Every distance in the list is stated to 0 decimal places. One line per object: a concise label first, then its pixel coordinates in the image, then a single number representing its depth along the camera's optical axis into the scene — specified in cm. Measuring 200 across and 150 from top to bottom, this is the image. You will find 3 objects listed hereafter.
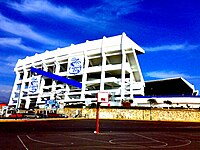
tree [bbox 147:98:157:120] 3693
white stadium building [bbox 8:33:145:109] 4259
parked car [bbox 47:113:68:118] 3184
